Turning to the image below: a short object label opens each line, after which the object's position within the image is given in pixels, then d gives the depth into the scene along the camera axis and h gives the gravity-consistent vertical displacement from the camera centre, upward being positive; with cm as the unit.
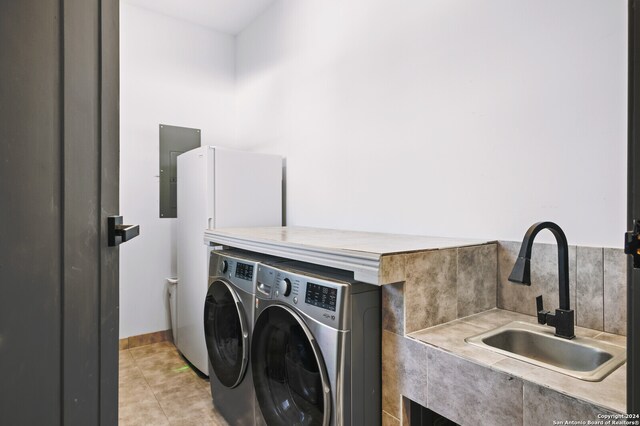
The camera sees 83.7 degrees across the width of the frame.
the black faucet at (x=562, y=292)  115 -27
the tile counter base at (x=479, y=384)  82 -46
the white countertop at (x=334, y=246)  116 -14
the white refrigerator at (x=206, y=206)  245 +3
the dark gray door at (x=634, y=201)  55 +1
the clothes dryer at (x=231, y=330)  174 -65
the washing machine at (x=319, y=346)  122 -51
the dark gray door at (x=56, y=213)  68 -1
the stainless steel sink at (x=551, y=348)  104 -44
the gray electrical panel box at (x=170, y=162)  329 +44
